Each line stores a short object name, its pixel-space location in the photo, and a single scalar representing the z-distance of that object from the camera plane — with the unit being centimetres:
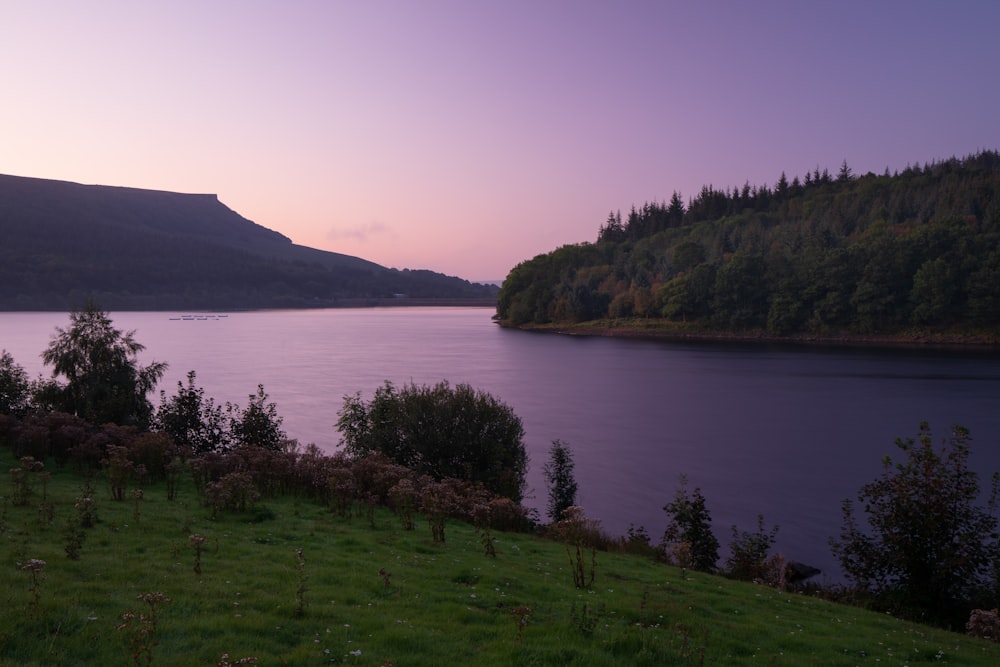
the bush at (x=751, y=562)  1569
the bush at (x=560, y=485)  2388
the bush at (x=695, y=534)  1619
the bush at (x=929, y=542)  1310
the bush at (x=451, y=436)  2455
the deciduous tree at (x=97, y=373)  2611
